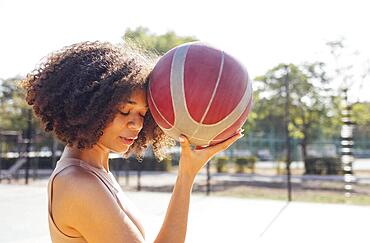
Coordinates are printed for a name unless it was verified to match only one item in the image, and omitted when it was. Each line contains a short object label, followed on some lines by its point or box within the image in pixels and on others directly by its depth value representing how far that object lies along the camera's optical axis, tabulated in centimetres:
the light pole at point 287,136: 910
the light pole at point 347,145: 1139
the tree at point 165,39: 2048
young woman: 125
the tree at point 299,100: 1958
